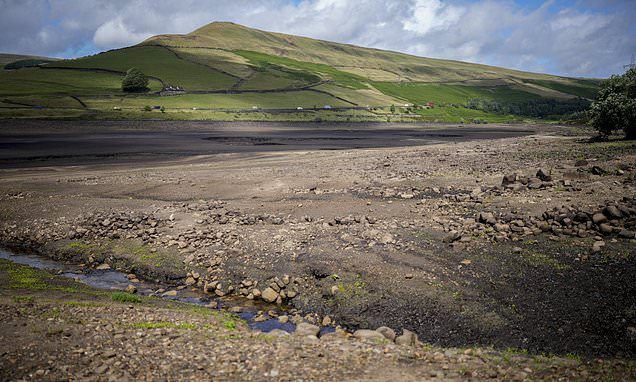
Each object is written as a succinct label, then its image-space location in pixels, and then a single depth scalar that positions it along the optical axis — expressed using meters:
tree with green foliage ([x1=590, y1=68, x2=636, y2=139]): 44.41
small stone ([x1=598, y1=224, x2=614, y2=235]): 19.20
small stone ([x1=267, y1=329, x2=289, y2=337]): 13.65
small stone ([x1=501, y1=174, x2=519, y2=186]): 29.54
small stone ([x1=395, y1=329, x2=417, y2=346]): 13.30
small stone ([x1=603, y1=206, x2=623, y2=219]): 20.00
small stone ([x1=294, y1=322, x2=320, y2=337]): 13.86
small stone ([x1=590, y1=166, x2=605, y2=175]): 29.53
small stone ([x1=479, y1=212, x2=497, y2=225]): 21.62
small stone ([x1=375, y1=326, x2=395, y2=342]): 13.66
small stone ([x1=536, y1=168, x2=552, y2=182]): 28.59
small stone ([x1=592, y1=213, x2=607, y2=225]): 19.92
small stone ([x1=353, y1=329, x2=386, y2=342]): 13.46
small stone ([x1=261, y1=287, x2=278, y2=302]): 17.42
